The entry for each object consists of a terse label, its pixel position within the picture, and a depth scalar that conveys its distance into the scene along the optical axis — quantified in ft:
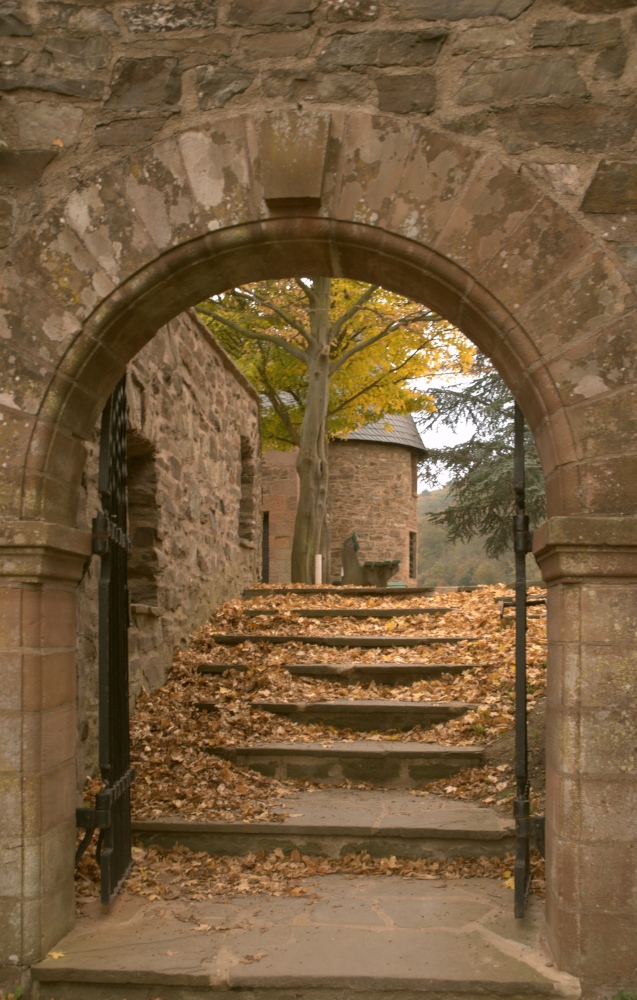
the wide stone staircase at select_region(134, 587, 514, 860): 14.38
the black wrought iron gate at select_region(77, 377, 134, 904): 12.28
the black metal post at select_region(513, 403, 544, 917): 11.73
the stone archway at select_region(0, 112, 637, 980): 10.39
